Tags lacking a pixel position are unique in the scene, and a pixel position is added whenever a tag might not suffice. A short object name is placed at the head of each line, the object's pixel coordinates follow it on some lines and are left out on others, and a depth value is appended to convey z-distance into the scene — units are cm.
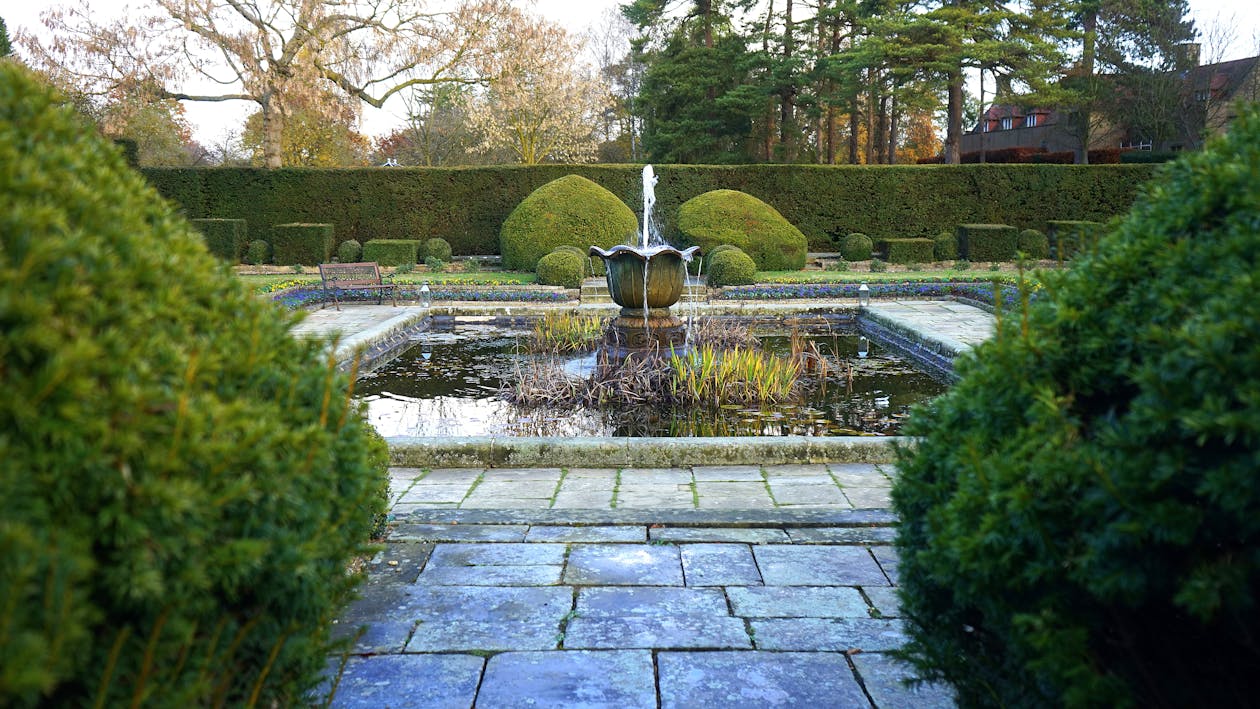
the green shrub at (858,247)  2031
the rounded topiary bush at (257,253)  2053
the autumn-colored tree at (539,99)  2455
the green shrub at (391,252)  1983
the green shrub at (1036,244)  2064
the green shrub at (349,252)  2041
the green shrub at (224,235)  1975
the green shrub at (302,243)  2005
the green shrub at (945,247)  2030
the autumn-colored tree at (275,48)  2167
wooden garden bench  1365
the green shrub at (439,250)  2036
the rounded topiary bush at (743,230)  1775
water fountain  858
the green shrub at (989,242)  1997
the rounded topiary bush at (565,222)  1755
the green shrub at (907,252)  2014
